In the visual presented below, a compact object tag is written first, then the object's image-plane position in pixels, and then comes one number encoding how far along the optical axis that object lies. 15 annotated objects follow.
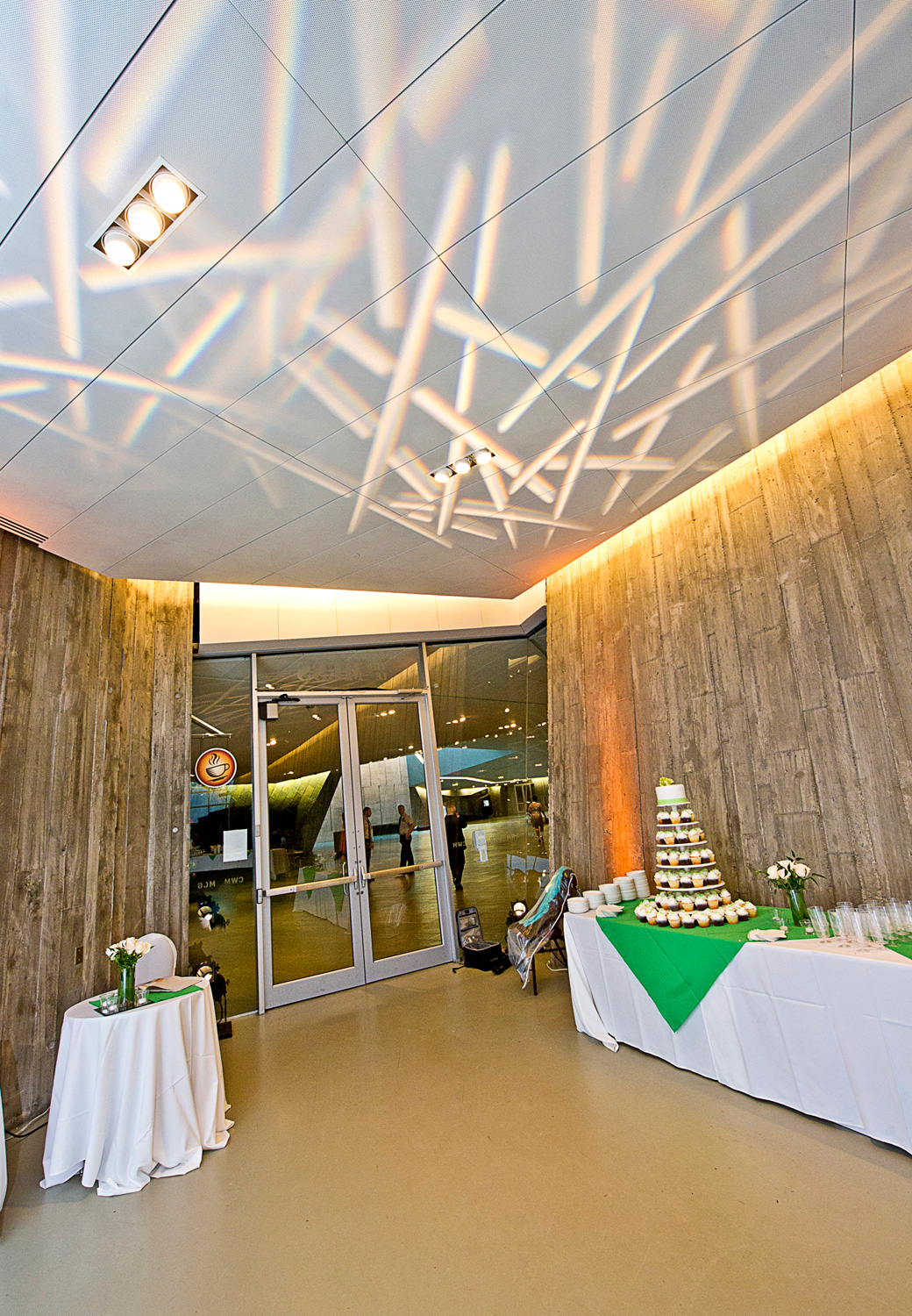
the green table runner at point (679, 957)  3.26
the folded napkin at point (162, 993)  3.38
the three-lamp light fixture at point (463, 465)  3.57
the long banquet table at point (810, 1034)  2.55
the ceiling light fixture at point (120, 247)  2.00
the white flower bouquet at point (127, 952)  3.31
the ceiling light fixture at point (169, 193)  1.87
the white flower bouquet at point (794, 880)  3.28
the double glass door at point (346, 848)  5.68
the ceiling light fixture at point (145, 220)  1.93
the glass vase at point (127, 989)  3.24
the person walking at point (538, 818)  6.20
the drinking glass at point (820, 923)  3.05
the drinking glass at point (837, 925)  2.99
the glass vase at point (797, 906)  3.27
